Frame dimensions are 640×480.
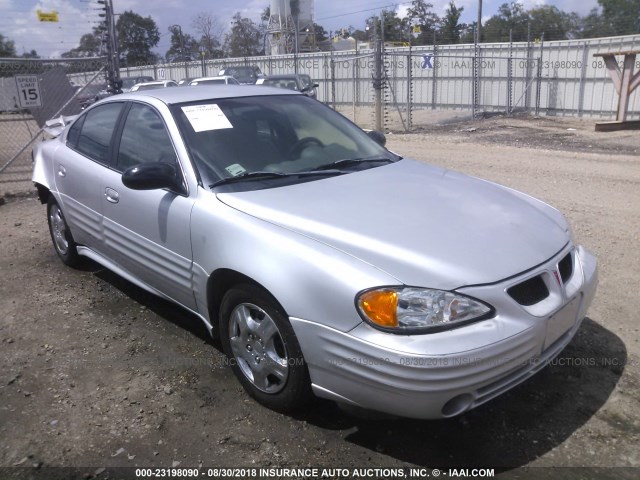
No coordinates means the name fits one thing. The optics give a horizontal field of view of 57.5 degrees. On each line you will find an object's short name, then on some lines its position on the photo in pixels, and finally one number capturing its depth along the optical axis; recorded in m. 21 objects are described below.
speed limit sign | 9.55
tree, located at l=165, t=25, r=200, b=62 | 35.06
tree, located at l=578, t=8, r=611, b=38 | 29.40
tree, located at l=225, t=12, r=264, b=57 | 42.44
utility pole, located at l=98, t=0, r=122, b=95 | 11.66
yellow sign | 15.44
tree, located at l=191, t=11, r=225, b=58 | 40.19
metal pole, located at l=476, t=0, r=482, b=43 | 34.95
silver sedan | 2.51
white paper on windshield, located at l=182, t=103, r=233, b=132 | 3.70
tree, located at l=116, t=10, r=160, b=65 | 48.09
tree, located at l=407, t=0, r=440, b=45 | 51.59
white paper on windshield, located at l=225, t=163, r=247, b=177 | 3.45
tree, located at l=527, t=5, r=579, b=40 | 39.48
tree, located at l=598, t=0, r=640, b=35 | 25.33
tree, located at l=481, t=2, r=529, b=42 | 44.78
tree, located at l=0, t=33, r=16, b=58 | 28.76
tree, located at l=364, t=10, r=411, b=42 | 46.72
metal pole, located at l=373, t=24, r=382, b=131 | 15.53
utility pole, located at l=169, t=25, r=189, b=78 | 29.83
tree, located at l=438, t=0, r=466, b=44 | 45.81
